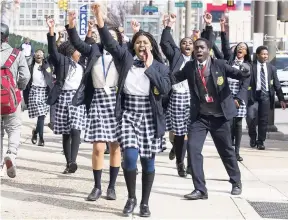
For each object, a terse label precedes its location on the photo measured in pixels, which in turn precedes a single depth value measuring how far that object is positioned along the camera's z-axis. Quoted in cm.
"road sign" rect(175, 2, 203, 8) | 3622
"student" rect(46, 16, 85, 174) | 988
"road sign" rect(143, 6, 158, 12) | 4562
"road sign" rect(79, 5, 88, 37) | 2434
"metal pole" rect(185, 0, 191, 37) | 3444
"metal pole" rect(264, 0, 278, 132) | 1516
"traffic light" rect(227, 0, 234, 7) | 3273
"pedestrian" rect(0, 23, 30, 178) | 840
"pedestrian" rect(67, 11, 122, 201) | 794
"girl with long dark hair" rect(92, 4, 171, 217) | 727
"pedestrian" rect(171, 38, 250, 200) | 824
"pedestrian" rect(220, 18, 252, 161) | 1112
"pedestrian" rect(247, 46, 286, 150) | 1292
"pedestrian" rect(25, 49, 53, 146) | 1353
